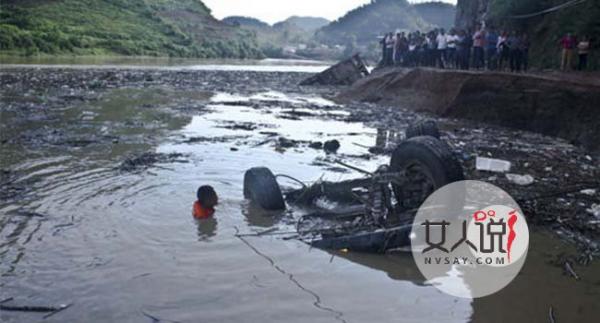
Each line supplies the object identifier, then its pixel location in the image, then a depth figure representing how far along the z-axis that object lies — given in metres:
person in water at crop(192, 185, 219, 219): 6.09
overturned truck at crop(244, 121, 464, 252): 5.02
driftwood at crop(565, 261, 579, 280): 4.68
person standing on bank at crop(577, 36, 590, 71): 16.17
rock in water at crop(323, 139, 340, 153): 10.67
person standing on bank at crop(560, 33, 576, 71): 16.64
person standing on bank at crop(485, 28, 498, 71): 18.41
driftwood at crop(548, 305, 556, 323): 3.94
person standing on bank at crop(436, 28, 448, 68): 20.39
